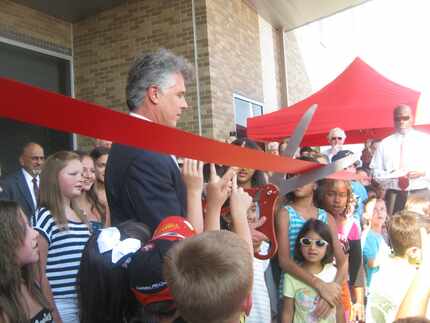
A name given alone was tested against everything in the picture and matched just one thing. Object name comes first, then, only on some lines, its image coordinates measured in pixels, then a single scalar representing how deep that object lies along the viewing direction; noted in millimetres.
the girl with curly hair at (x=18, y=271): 1738
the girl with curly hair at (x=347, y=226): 3469
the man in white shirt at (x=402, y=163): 4461
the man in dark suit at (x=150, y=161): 1638
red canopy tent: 6984
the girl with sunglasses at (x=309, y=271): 2752
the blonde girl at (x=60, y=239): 2283
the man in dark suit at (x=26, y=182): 3846
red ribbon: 1006
